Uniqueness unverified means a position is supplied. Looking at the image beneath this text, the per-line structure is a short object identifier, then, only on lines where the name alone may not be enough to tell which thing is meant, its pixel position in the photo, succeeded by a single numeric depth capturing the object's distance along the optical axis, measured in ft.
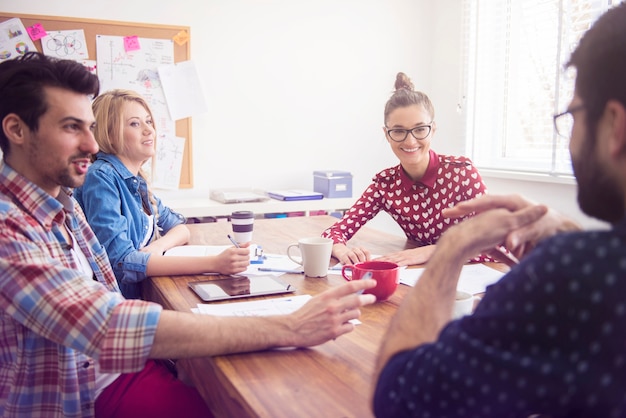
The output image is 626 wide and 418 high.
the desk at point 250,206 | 10.28
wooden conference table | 2.60
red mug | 4.11
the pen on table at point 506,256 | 3.56
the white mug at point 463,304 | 3.27
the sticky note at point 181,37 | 11.07
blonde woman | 5.11
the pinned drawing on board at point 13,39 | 9.93
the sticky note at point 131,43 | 10.69
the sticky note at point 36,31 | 10.10
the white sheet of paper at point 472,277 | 4.36
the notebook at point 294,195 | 11.00
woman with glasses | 6.70
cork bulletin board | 10.18
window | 10.03
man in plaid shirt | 3.22
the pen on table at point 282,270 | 5.07
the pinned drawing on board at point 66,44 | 10.26
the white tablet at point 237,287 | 4.28
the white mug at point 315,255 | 4.82
